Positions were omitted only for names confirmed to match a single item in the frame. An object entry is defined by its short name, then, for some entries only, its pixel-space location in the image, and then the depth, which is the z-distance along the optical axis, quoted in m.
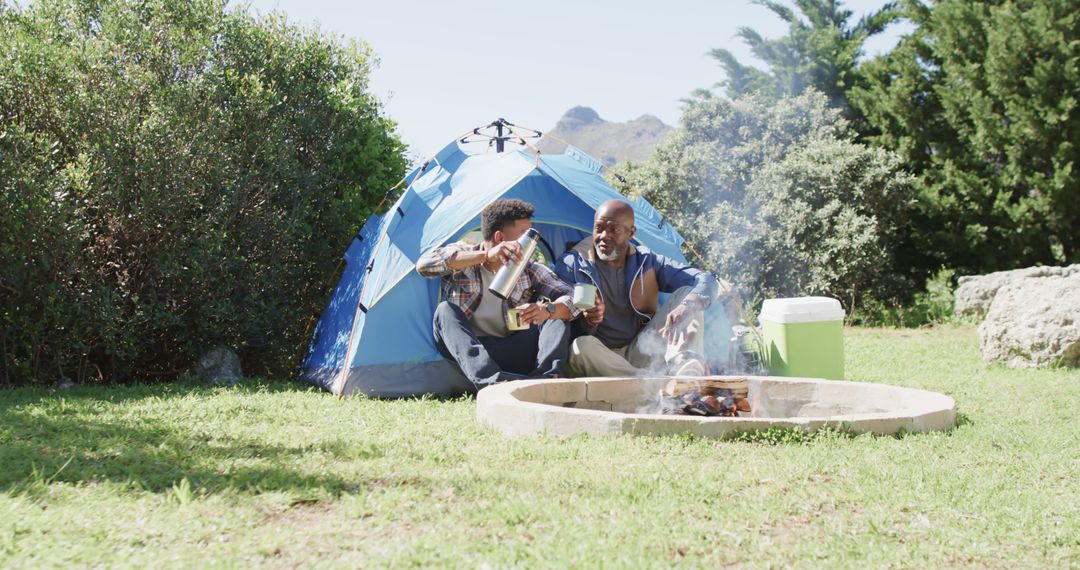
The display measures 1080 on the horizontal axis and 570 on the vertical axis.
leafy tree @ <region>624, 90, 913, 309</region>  12.00
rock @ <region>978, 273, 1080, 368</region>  6.97
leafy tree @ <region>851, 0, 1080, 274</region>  11.36
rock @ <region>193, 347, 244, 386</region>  6.53
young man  5.47
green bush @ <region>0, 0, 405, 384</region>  6.11
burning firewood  4.61
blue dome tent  5.91
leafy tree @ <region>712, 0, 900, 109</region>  14.82
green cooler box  5.72
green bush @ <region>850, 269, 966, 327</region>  11.62
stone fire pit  3.92
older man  5.49
